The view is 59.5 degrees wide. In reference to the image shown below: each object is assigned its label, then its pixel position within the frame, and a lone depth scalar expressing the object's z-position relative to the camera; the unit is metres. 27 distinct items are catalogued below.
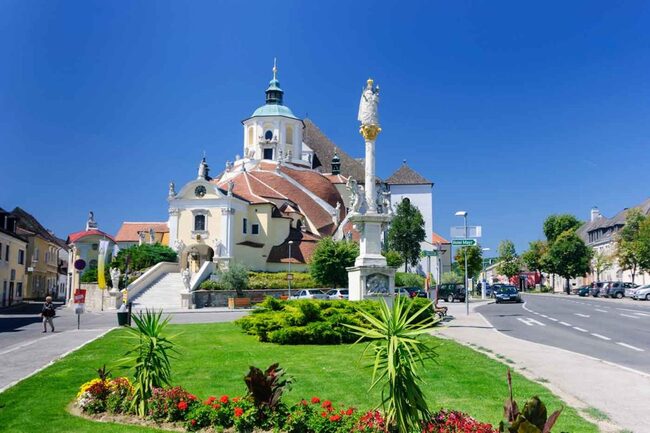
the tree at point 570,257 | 81.25
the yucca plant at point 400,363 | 5.96
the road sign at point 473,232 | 29.03
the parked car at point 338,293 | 37.92
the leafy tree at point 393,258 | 64.38
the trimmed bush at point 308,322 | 17.17
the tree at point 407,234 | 78.25
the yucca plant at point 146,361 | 8.05
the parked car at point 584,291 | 66.38
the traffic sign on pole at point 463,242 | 27.78
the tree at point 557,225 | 97.69
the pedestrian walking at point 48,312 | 23.11
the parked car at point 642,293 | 51.16
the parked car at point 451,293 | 52.50
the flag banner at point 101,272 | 42.09
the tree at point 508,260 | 108.69
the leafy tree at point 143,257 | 54.09
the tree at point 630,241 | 61.44
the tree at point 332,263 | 50.09
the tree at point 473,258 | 59.22
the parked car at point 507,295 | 47.59
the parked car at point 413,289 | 40.29
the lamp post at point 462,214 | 33.52
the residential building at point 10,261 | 47.69
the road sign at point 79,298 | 24.12
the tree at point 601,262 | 70.64
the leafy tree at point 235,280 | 47.91
